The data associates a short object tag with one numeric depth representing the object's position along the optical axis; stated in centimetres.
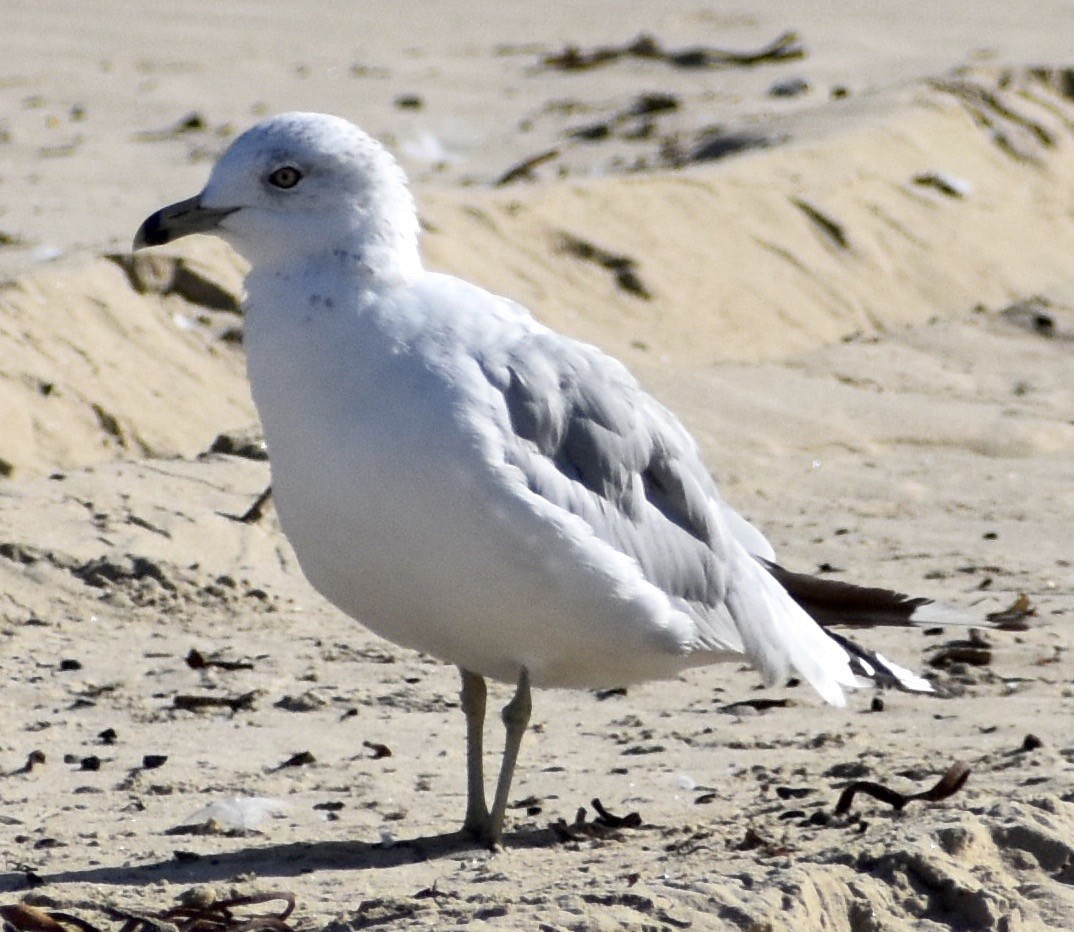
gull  780
